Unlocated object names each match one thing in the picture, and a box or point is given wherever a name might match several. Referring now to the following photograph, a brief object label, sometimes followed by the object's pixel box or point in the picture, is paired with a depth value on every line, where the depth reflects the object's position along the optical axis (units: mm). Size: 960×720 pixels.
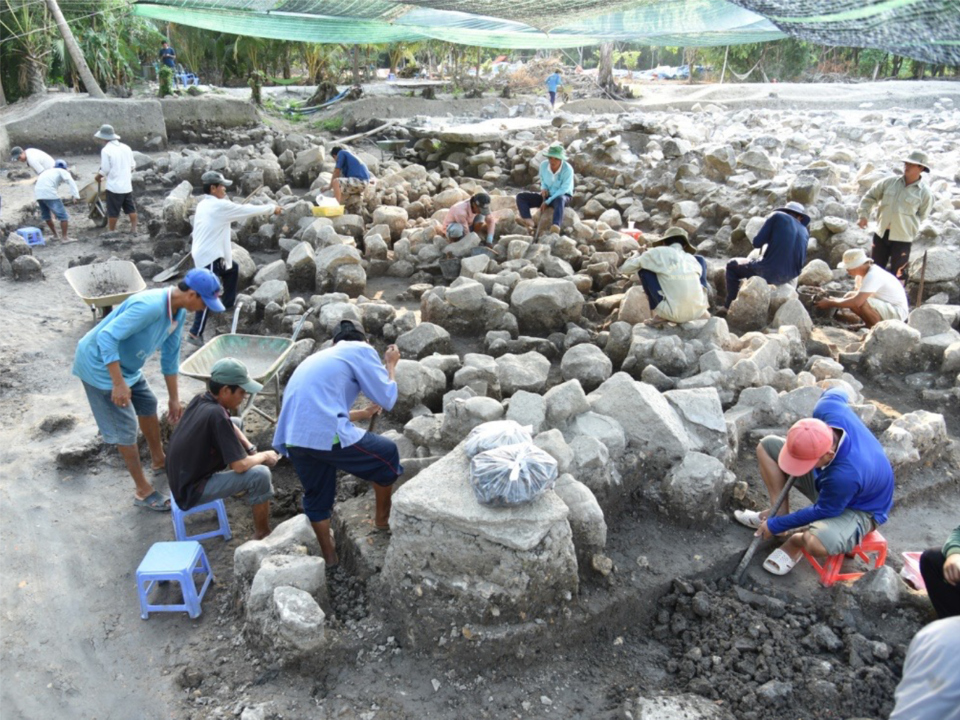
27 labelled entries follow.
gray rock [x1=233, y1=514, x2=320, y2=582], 3663
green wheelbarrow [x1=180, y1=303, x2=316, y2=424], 5242
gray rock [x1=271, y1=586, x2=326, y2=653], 3275
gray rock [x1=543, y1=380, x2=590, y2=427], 4578
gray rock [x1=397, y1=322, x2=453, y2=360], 6203
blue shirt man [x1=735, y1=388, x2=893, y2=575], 3732
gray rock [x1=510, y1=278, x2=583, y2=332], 6844
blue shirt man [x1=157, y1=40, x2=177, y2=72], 22156
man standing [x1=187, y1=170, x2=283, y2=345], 6703
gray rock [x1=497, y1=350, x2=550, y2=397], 5383
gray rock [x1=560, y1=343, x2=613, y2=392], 5555
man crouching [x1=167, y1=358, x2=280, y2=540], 3869
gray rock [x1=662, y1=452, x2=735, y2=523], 4188
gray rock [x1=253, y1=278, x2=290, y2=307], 7064
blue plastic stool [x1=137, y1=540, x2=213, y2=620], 3580
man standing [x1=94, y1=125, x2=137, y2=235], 9070
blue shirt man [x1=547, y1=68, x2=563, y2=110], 21375
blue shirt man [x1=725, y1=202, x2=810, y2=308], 6750
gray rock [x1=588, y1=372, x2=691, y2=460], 4480
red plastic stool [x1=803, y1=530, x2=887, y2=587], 3863
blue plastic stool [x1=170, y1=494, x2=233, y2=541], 4074
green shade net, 9328
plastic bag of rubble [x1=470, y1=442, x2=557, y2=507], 3396
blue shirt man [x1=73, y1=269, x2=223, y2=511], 4227
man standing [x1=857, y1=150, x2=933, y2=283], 6949
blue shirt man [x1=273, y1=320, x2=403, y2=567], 3680
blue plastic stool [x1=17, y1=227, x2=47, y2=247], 8898
